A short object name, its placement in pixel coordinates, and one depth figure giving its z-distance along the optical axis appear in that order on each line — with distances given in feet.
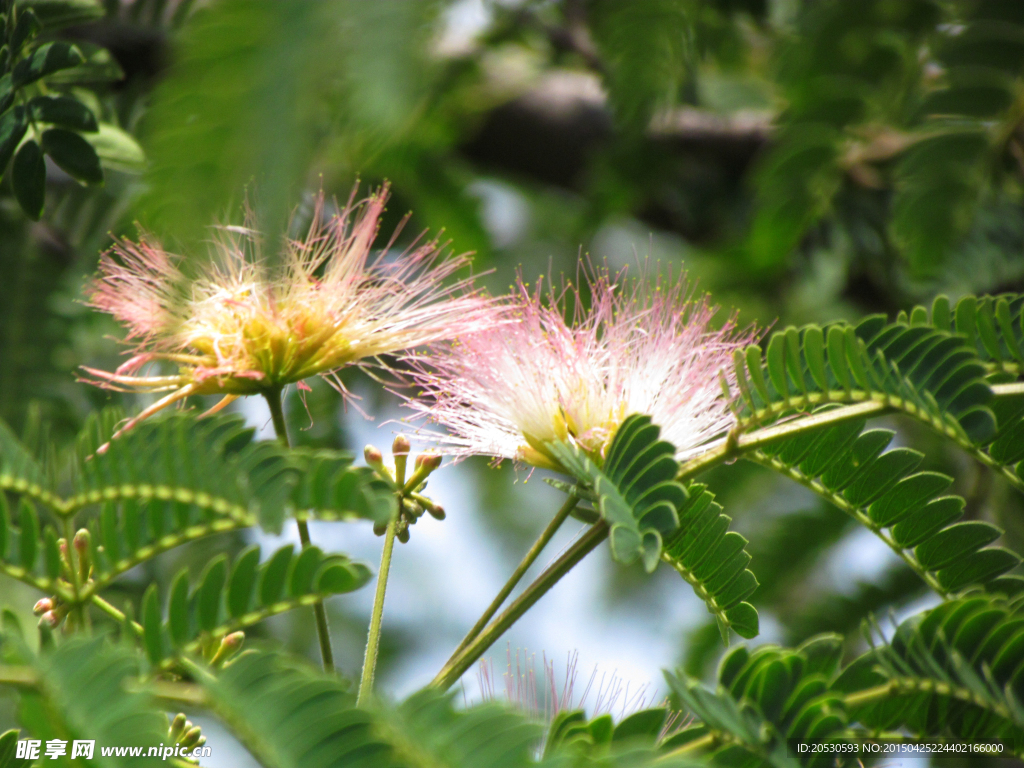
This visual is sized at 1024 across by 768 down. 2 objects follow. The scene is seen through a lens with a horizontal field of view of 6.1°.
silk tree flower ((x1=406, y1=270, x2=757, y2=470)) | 4.31
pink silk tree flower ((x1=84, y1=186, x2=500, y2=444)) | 4.31
